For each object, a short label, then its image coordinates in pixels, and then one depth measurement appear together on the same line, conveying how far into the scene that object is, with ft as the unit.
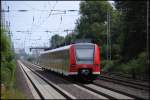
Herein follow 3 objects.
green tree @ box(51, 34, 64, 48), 516.32
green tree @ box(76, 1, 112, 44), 312.99
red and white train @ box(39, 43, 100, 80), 114.01
